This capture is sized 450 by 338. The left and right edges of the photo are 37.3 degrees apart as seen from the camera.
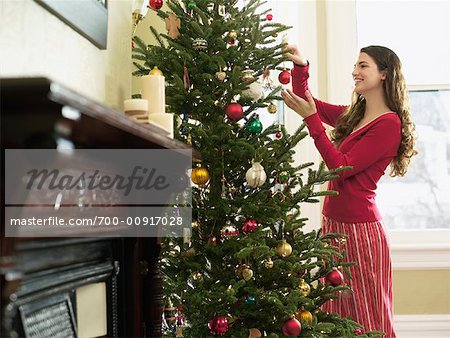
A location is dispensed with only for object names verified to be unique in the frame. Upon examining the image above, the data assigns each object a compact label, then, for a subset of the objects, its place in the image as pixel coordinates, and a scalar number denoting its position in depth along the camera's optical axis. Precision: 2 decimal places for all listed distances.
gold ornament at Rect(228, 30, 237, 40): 2.39
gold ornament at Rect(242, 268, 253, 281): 2.27
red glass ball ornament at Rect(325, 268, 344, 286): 2.48
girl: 2.89
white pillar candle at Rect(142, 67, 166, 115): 1.76
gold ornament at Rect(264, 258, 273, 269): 2.29
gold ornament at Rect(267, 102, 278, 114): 2.47
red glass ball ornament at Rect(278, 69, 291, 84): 2.59
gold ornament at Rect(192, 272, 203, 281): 2.31
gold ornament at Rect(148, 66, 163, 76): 1.99
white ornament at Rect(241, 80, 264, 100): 2.38
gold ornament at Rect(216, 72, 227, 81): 2.33
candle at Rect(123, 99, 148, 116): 1.54
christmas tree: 2.31
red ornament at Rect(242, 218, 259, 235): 2.32
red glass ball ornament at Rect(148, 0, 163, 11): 2.50
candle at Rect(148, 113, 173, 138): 1.70
